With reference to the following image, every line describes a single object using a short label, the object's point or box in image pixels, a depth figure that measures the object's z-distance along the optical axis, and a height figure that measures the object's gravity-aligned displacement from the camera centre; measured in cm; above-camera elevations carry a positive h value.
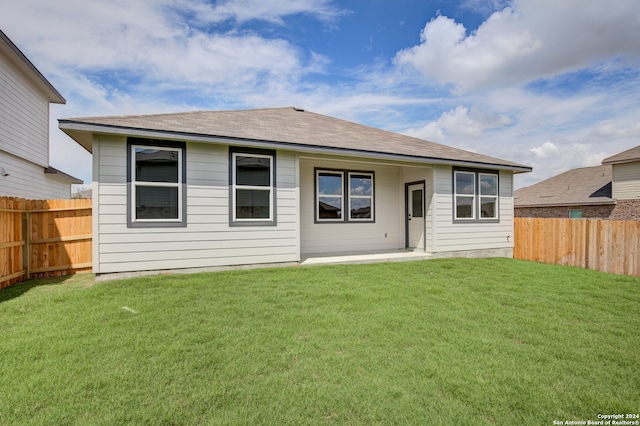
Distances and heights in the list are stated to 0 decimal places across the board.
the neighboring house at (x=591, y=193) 1622 +138
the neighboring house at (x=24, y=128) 895 +296
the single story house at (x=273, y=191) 597 +62
